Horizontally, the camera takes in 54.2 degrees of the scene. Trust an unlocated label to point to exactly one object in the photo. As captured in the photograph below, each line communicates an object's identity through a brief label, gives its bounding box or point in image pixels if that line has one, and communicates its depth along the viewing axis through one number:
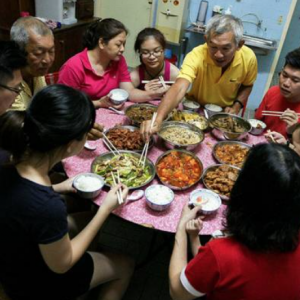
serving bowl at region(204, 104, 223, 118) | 2.75
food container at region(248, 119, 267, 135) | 2.54
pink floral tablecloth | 1.65
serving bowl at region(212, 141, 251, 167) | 2.16
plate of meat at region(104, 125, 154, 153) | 2.18
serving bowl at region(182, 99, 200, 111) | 2.81
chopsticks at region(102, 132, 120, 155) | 2.11
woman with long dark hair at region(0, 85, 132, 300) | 1.27
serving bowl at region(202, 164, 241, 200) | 1.83
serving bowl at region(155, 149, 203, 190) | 1.90
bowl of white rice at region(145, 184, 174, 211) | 1.67
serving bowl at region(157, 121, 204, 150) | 2.17
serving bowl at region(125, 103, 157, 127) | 2.49
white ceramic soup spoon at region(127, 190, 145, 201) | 1.76
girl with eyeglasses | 2.98
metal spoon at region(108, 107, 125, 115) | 2.69
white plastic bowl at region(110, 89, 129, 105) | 2.71
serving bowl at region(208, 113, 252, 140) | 2.36
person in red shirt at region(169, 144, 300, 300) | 1.08
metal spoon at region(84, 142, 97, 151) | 2.15
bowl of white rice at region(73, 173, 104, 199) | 1.69
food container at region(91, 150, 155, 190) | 1.87
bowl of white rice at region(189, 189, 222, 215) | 1.68
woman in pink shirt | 2.83
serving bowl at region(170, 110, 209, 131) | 2.58
